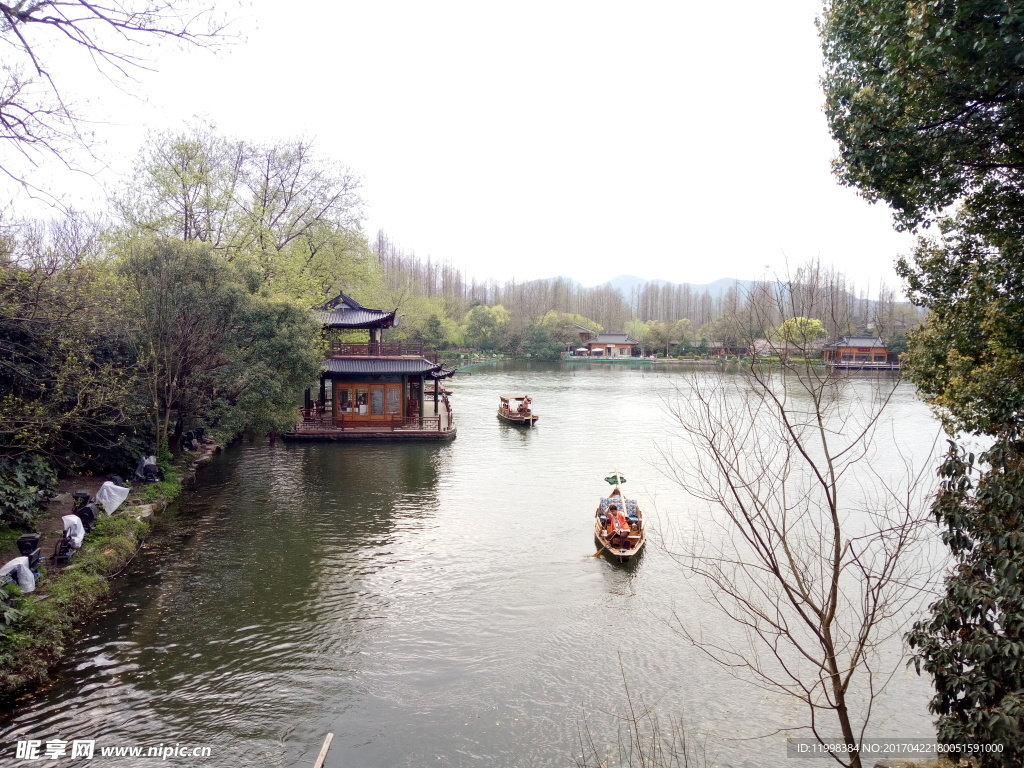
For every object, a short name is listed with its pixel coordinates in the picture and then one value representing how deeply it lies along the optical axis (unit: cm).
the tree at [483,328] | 7506
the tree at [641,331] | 8088
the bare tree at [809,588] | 443
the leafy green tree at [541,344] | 7575
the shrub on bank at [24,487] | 1051
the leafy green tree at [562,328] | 7894
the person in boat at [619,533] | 1254
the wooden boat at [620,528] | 1253
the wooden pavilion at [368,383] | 2503
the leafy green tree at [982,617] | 462
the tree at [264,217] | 2486
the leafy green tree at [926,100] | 545
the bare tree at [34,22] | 505
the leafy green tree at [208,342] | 1614
